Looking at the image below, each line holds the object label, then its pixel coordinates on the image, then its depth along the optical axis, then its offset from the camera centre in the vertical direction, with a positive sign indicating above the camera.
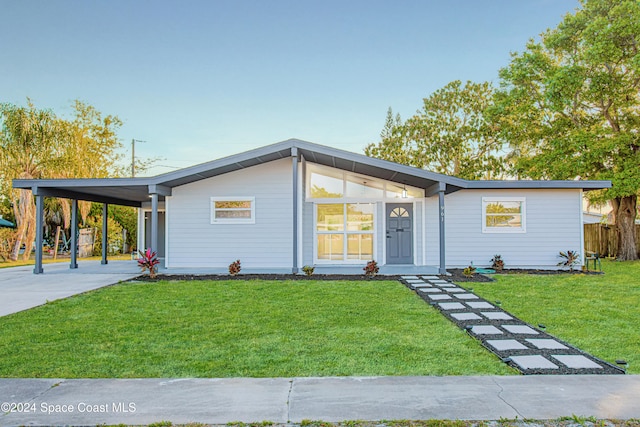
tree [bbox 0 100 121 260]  15.06 +3.10
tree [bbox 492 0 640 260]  13.60 +4.87
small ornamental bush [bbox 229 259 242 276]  9.51 -0.93
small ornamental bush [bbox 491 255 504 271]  10.13 -0.89
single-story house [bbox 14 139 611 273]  10.52 +0.34
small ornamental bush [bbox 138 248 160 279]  9.18 -0.75
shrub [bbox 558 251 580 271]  10.24 -0.80
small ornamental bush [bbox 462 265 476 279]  8.97 -1.01
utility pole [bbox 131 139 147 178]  25.27 +5.18
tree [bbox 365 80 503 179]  21.53 +5.22
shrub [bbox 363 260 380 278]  9.08 -0.93
